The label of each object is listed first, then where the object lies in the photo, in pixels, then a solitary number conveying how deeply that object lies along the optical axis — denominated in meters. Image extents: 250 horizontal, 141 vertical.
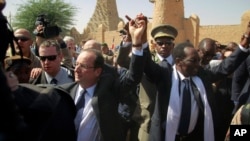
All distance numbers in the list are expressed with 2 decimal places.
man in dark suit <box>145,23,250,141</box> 3.35
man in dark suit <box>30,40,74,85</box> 3.60
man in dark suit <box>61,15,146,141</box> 2.99
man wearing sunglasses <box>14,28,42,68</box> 4.49
